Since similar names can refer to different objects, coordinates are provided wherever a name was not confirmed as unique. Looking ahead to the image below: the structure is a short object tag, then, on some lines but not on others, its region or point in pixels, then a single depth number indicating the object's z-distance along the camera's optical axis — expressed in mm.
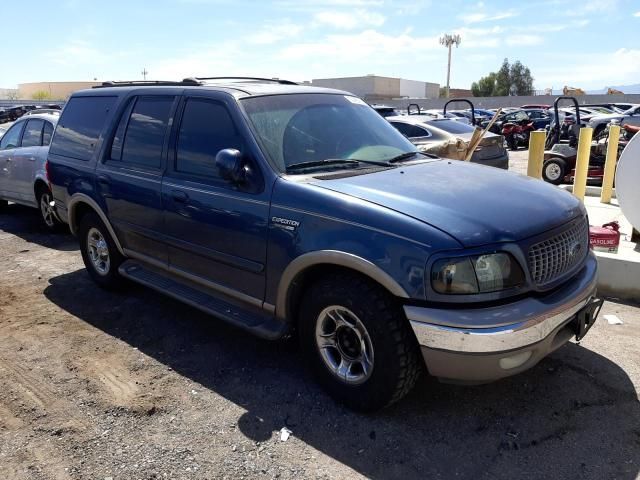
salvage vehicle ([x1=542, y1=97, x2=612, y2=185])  11492
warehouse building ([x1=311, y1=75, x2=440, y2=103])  76250
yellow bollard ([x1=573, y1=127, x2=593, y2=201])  7703
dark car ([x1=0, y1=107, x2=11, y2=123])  34391
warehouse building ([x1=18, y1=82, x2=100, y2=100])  85838
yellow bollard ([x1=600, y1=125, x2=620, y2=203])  8289
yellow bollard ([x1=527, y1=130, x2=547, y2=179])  7328
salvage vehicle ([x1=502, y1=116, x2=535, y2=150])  22266
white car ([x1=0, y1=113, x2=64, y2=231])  8133
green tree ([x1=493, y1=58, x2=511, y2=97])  81381
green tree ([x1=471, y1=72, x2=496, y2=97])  83500
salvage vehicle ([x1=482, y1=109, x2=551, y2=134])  23419
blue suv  2816
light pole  80812
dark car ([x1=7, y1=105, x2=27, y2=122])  35138
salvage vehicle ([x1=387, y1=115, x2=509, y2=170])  10258
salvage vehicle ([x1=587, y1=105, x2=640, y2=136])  15758
